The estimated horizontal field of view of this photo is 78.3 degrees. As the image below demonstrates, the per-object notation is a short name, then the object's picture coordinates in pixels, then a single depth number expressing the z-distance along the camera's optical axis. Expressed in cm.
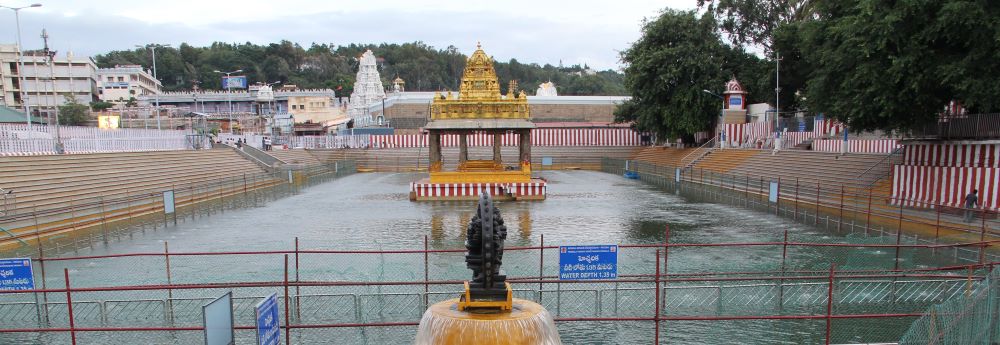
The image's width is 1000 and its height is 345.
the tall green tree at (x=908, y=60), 1853
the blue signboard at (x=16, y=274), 1034
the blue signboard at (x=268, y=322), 704
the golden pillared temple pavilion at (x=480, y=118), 3206
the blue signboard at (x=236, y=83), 13450
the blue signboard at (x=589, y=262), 1107
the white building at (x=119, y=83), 10419
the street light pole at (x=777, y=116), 3950
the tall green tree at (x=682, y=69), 4747
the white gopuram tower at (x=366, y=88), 9681
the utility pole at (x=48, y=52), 3625
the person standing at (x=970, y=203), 1895
